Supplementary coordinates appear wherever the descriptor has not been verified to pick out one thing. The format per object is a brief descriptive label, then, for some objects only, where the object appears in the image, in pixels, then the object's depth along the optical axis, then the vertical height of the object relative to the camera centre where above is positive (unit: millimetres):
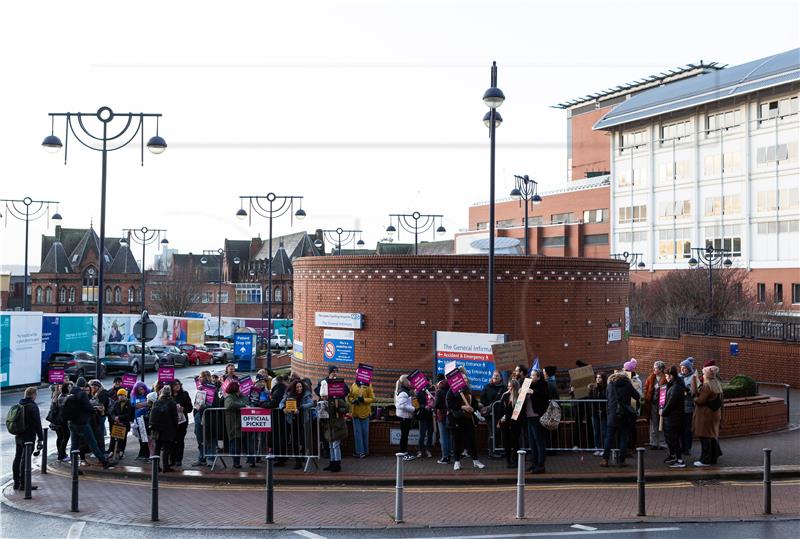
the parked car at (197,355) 48312 -3778
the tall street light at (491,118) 15977 +3792
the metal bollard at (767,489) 10613 -2522
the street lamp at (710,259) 40628 +2426
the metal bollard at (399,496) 10242 -2607
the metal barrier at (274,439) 13891 -2557
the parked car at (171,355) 44344 -3573
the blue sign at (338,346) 22781 -1495
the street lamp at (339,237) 37103 +2972
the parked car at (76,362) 35875 -3260
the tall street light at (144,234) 47781 +4004
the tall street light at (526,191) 27553 +3871
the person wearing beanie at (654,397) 14609 -1811
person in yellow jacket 14350 -2066
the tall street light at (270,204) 32281 +3626
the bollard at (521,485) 10250 -2444
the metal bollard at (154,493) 10617 -2679
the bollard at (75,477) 11164 -2611
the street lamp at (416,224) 32219 +3187
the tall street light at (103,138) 17406 +3453
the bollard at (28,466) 12221 -2688
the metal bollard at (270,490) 10359 -2541
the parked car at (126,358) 40344 -3397
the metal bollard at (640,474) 10388 -2290
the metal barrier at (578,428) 14352 -2369
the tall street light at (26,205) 38500 +4085
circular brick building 21750 -241
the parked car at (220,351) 50562 -3707
